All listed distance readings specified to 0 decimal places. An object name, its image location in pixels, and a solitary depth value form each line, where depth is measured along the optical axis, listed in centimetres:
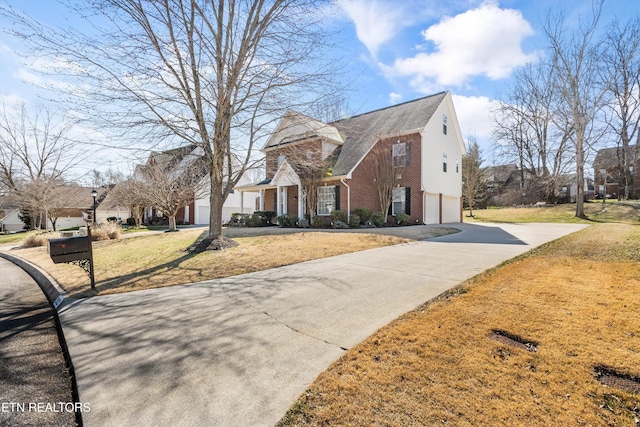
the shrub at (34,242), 1557
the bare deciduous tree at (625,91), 2292
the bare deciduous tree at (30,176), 2423
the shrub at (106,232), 1566
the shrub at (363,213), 1705
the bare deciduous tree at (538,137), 2650
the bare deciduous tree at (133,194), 2023
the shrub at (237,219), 2104
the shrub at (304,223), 1729
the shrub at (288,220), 1761
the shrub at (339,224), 1608
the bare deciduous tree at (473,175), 3073
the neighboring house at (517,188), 3198
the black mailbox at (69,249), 578
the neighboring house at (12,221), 3847
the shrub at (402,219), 1765
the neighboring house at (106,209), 3509
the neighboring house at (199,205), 2112
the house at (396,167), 1775
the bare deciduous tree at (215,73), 793
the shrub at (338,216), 1653
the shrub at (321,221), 1656
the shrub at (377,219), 1706
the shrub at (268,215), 2000
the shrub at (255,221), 1956
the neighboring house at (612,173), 3025
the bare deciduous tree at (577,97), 2141
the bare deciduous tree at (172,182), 1891
